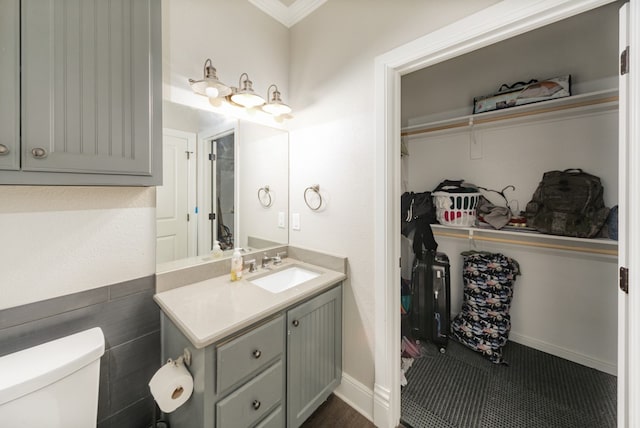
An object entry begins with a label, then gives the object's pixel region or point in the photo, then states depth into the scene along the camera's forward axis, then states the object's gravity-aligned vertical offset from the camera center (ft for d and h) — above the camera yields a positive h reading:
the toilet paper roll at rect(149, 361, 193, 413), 3.09 -2.27
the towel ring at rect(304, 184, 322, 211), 5.75 +0.45
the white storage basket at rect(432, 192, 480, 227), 6.97 +0.08
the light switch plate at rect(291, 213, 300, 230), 6.23 -0.24
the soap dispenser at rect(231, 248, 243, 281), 4.91 -1.12
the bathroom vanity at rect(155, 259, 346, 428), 3.14 -2.08
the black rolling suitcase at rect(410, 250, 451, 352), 6.97 -2.59
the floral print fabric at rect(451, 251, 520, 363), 6.52 -2.56
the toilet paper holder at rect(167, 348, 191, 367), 3.35 -2.08
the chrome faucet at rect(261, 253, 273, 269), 5.74 -1.20
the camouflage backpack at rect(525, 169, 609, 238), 5.51 +0.12
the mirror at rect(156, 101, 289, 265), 4.48 +0.57
